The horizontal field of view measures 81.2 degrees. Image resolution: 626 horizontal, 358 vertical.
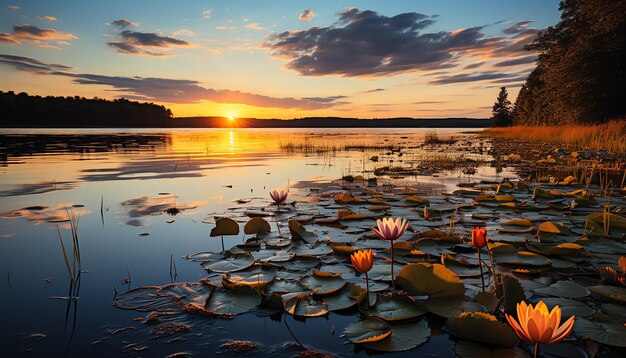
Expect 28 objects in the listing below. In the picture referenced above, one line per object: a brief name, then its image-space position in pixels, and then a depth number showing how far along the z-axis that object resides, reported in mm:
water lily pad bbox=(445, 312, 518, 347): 1878
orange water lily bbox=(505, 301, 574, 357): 1419
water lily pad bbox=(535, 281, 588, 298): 2547
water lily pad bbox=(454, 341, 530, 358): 1854
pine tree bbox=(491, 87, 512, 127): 75375
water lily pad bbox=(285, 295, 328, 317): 2369
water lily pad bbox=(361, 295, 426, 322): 2225
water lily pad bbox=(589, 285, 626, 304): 2400
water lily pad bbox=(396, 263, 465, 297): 2396
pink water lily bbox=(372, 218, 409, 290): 2471
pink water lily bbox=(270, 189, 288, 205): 4660
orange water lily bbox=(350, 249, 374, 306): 2203
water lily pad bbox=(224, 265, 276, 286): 2766
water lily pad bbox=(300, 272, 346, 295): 2605
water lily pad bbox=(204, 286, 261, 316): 2436
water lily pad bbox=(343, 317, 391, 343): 2004
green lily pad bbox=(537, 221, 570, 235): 3893
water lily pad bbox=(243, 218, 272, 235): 4234
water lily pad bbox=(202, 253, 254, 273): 3147
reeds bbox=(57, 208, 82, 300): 2718
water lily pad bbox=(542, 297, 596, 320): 2256
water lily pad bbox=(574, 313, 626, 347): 1949
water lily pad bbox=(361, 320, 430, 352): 1977
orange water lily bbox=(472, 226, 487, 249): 2318
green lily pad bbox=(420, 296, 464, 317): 2266
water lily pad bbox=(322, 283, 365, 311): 2418
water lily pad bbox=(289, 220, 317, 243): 3832
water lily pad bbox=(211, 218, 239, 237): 3975
